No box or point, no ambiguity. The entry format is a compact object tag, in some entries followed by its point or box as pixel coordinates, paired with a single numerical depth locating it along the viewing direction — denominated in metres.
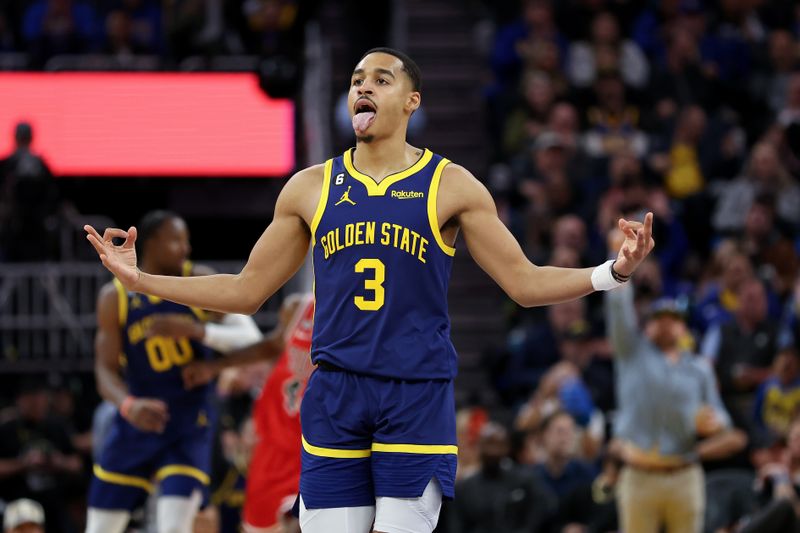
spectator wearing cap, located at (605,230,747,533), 20.73
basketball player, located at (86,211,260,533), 16.17
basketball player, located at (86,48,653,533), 10.59
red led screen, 29.05
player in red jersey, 17.17
